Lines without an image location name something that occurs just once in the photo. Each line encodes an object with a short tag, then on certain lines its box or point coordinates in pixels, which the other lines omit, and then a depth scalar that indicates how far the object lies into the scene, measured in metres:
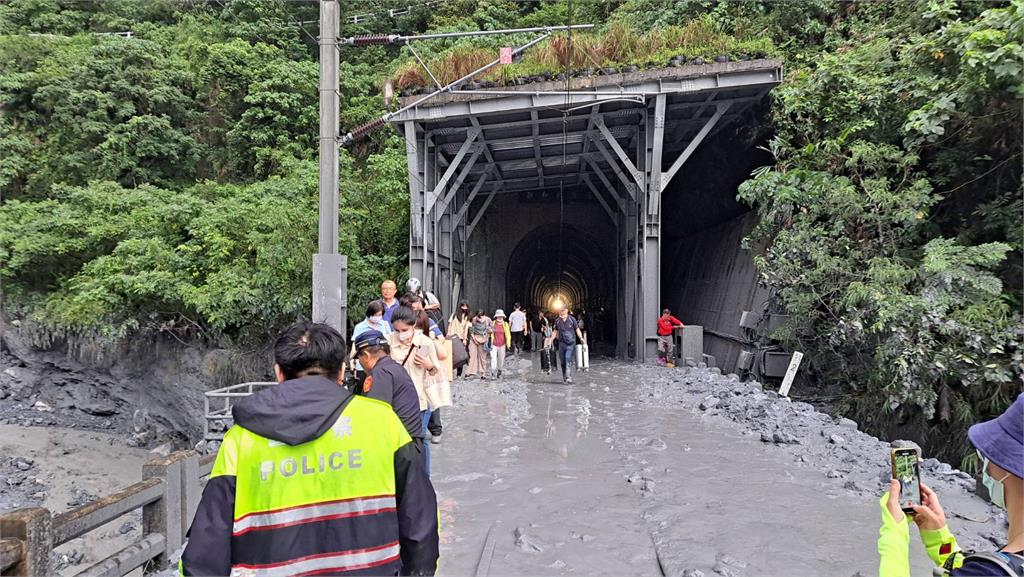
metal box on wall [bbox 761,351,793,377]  12.04
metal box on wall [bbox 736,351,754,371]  12.93
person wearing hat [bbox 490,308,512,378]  12.32
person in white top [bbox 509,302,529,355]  15.14
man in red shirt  14.20
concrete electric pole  7.19
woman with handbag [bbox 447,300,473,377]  11.41
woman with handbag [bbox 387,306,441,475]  4.52
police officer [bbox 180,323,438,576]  1.76
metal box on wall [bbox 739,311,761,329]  13.24
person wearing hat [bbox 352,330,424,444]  3.30
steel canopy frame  13.14
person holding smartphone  1.46
